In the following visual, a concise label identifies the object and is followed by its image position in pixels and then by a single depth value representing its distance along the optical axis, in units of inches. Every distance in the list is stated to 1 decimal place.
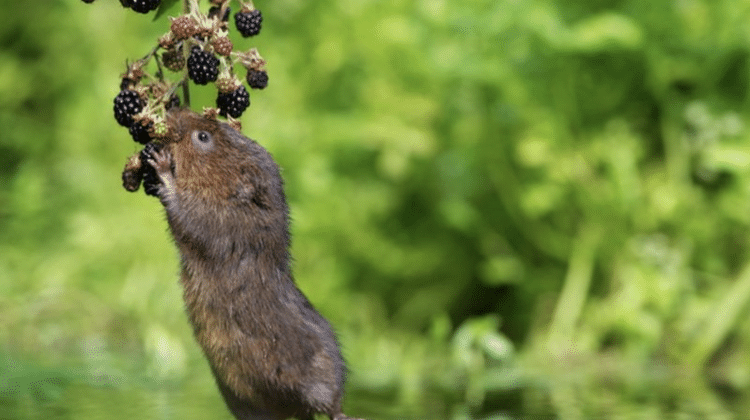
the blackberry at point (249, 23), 175.2
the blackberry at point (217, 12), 176.1
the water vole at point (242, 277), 176.7
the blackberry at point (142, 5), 167.5
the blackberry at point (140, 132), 176.9
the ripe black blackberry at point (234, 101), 174.1
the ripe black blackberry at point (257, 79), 173.8
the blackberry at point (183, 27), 167.5
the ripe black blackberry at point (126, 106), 173.3
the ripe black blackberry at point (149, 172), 182.7
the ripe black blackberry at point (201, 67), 166.4
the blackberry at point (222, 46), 168.2
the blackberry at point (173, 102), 184.7
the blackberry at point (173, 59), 176.9
